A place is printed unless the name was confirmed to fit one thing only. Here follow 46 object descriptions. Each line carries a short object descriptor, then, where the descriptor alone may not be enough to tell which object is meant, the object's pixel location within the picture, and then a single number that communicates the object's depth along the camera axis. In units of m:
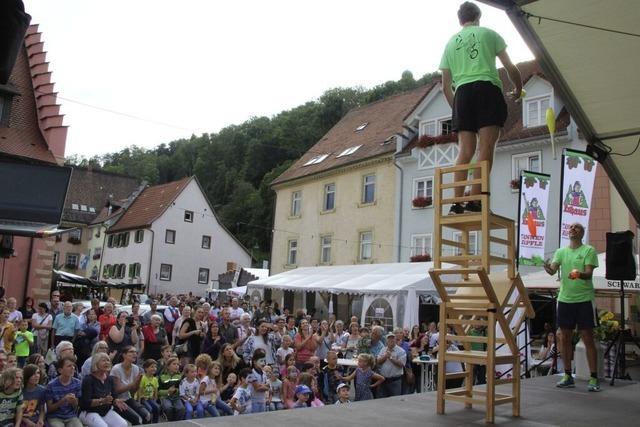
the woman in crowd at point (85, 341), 10.64
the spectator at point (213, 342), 10.87
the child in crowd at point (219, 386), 8.52
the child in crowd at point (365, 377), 9.88
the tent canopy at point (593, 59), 5.68
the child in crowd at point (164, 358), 8.98
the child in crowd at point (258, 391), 8.66
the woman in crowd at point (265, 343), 10.80
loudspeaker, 7.20
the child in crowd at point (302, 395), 8.93
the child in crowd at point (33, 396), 6.72
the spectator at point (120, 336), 10.05
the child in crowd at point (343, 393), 9.26
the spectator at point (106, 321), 11.02
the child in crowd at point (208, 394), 8.36
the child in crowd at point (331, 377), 10.71
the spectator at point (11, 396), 6.43
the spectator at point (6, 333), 9.55
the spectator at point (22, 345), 9.84
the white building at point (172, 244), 41.88
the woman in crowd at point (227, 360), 9.74
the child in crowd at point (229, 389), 9.12
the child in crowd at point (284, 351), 10.33
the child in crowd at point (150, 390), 8.16
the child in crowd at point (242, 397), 8.49
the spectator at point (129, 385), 7.74
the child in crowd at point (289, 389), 8.98
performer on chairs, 4.63
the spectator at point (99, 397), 7.12
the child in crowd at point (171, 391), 8.18
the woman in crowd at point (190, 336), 11.42
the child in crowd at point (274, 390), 8.83
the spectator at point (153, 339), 11.23
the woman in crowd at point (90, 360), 7.79
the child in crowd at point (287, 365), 9.64
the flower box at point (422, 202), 24.33
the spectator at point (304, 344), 11.33
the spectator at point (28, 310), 14.30
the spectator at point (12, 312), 10.80
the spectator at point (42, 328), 11.79
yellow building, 26.73
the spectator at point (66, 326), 11.05
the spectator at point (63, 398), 6.87
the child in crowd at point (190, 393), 8.25
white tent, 17.52
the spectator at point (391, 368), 10.31
